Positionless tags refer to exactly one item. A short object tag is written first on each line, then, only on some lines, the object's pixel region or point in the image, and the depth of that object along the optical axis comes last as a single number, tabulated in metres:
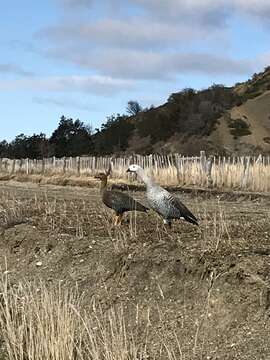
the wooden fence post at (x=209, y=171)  27.74
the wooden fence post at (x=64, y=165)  41.11
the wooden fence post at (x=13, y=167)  46.84
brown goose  11.27
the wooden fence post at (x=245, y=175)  26.05
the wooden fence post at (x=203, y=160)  28.67
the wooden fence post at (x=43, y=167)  43.26
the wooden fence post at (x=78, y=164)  39.59
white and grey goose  9.84
